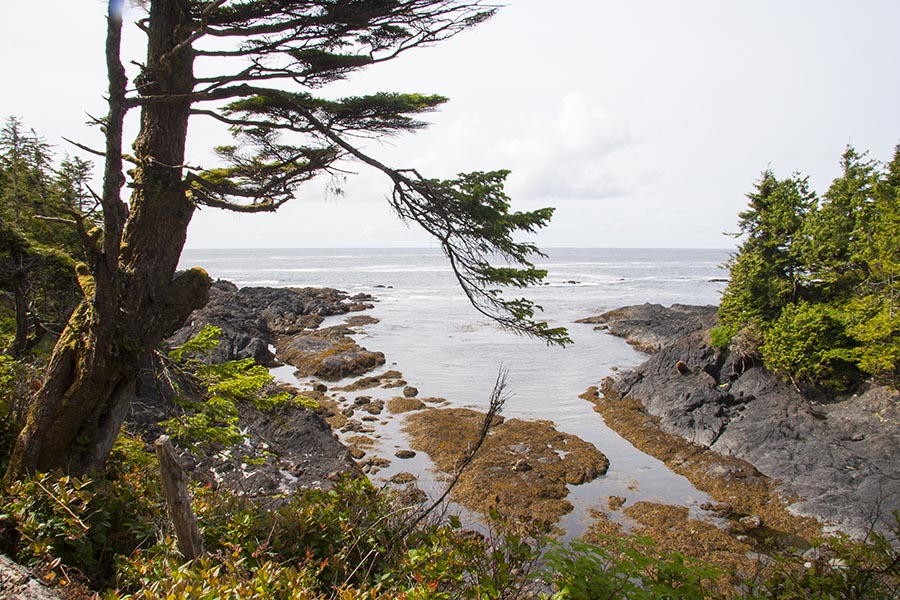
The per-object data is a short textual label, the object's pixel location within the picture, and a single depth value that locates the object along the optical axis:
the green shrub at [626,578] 3.31
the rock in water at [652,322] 26.88
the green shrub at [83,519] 3.89
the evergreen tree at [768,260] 15.56
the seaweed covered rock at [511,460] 11.21
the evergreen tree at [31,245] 7.14
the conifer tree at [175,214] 4.97
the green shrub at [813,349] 13.38
